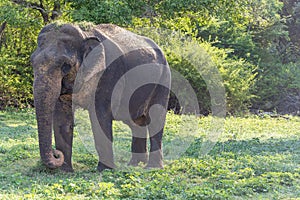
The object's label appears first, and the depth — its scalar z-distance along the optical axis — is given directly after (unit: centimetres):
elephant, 1475
